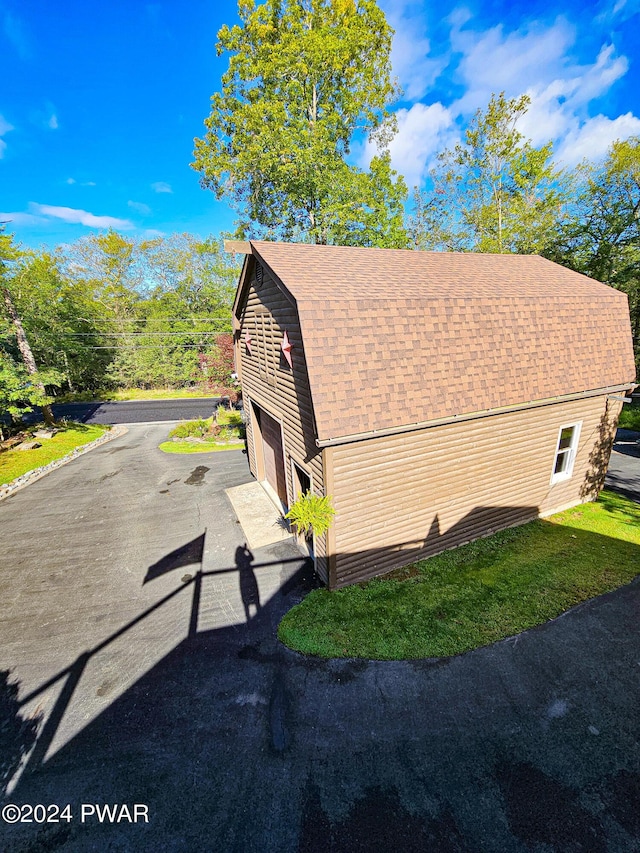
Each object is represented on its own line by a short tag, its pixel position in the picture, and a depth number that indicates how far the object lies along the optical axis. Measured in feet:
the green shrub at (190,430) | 64.75
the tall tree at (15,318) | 57.62
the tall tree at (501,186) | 72.28
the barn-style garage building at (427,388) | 20.51
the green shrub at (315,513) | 20.71
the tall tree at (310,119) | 61.11
